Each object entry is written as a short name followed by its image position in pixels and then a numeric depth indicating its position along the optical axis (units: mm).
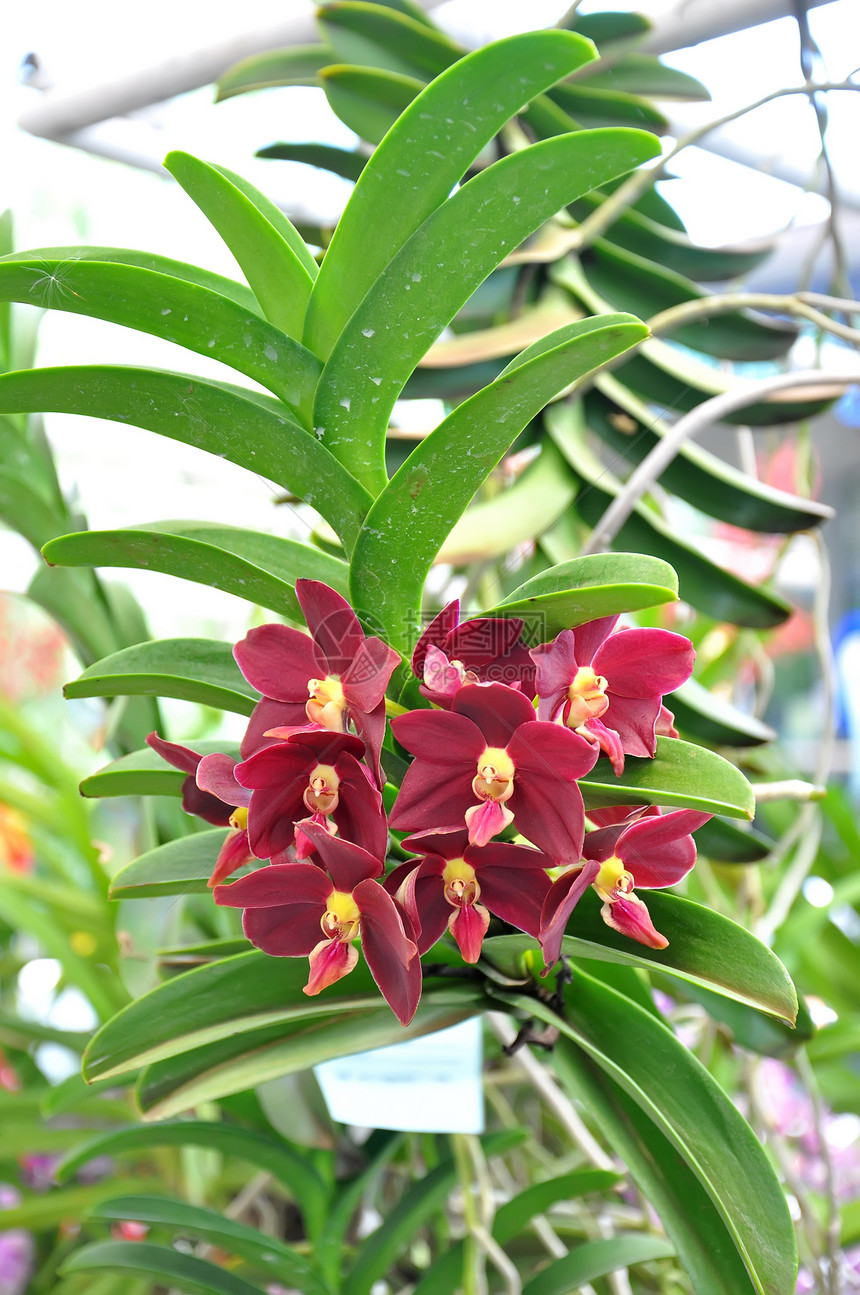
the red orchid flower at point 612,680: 317
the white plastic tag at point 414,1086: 506
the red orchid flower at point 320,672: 311
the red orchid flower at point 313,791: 304
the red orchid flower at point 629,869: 305
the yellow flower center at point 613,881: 325
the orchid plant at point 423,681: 308
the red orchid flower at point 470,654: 313
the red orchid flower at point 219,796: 339
